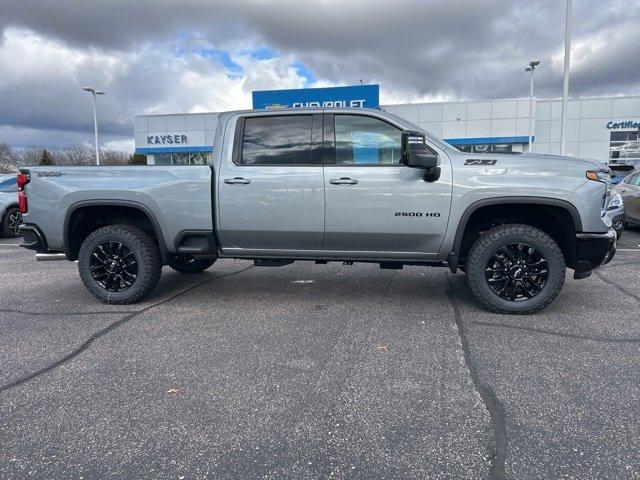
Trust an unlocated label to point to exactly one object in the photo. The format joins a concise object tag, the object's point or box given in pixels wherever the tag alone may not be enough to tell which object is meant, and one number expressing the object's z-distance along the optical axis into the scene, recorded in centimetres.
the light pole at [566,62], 1550
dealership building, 2709
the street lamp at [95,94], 2857
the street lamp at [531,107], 2481
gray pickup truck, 421
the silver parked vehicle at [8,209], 1099
